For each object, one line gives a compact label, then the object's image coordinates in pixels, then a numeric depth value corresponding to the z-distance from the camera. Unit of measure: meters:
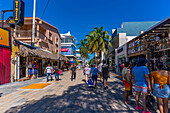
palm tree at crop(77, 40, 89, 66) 49.26
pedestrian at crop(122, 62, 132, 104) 4.12
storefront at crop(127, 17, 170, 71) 7.49
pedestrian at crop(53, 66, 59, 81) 10.83
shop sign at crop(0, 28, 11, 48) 8.89
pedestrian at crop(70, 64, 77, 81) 11.21
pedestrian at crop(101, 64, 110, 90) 6.58
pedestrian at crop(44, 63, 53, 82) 9.80
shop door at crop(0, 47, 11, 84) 8.79
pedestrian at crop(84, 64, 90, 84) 8.06
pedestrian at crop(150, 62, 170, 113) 2.91
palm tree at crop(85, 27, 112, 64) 24.19
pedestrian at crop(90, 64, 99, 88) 6.56
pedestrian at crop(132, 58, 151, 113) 3.26
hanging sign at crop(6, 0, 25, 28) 10.11
